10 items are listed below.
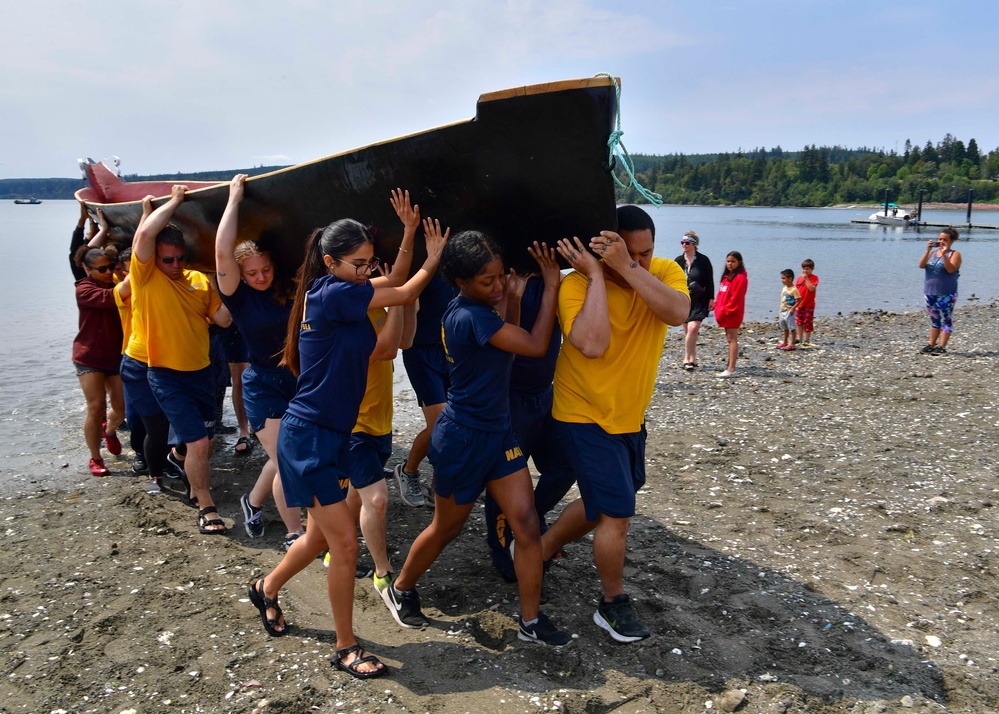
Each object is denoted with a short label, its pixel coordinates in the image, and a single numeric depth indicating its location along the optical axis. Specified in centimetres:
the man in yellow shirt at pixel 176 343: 544
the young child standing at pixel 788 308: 1335
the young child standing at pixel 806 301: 1339
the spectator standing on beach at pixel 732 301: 1122
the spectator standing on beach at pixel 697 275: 1059
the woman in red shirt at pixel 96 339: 670
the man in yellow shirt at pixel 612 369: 364
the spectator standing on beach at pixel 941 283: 1185
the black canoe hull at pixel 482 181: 379
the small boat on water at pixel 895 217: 7800
